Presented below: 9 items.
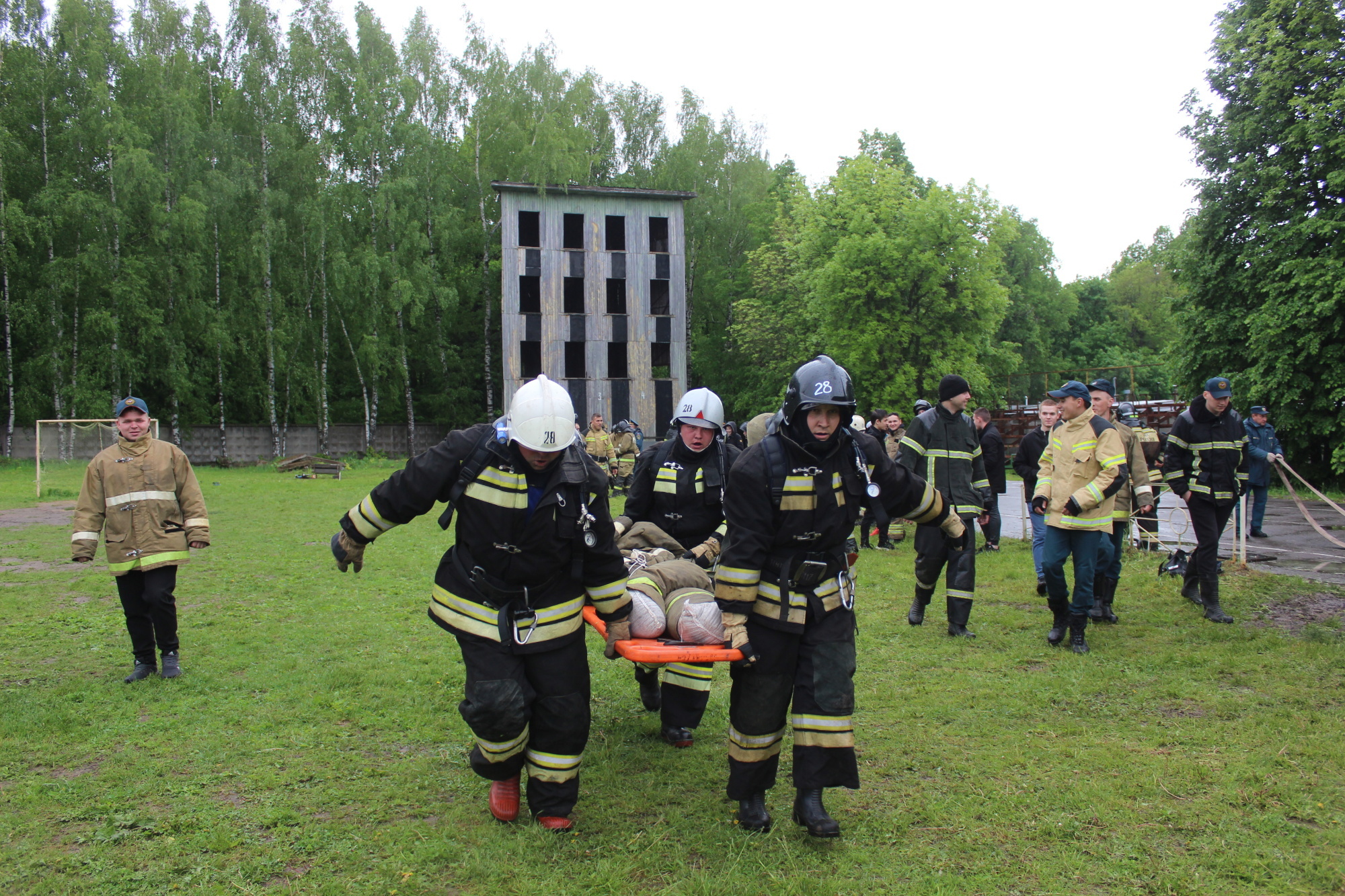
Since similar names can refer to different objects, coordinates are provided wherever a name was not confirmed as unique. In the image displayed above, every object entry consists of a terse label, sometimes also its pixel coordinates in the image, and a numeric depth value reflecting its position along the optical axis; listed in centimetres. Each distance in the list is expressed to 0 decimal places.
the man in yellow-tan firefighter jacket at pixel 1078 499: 743
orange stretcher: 408
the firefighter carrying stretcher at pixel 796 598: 427
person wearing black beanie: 815
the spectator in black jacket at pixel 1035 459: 1006
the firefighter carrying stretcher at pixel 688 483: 608
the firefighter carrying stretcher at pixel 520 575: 429
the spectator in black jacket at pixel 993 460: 1178
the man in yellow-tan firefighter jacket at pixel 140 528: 673
